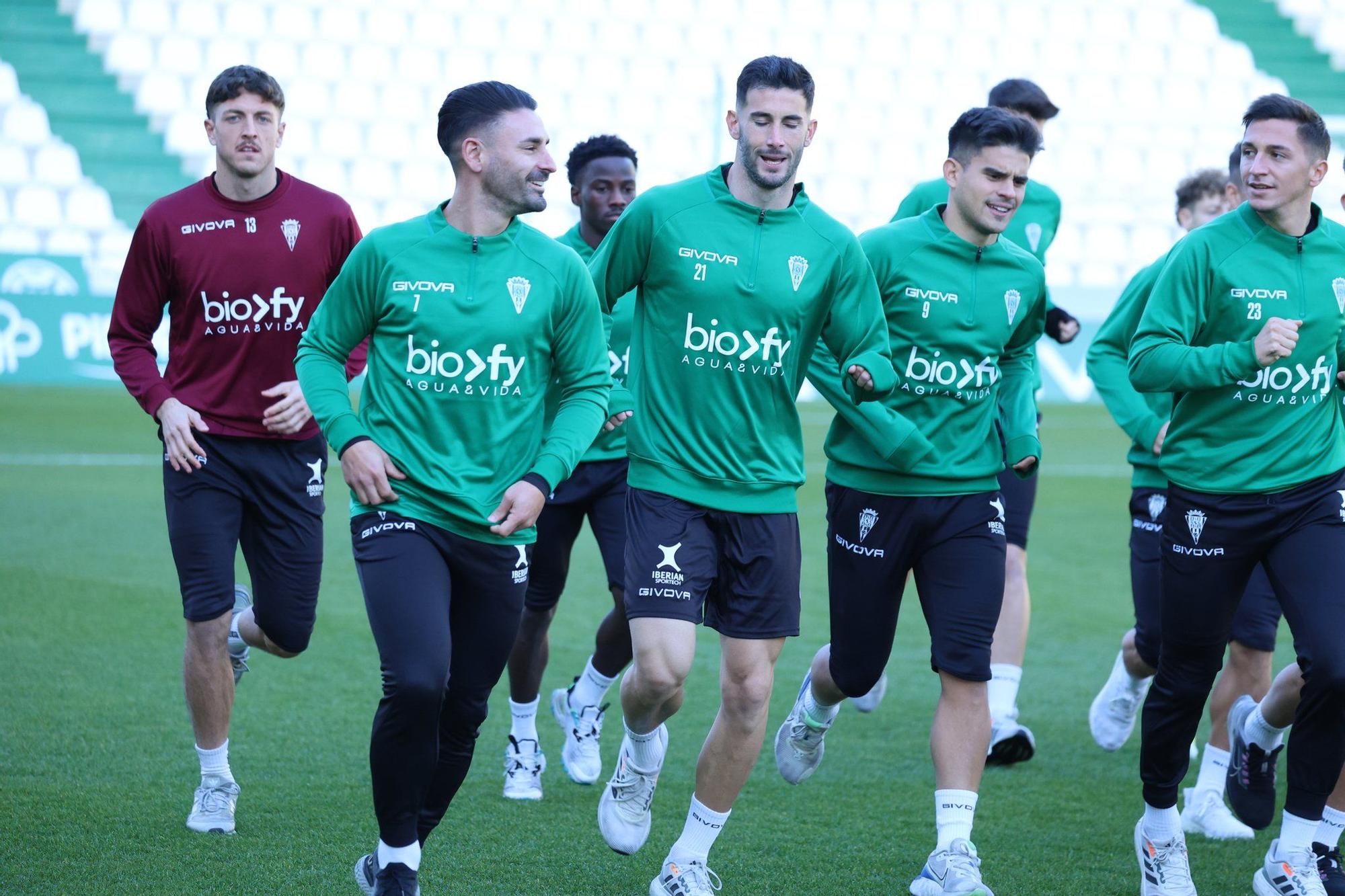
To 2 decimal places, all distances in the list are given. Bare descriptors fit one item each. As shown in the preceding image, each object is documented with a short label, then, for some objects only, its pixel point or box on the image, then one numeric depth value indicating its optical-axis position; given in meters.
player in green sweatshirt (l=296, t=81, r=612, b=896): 7.91
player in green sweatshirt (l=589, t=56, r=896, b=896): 9.02
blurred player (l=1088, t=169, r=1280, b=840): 10.88
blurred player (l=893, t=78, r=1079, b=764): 12.31
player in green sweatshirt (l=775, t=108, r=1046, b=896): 9.57
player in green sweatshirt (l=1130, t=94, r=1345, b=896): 8.91
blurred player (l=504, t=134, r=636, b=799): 11.65
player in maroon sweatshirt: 10.01
